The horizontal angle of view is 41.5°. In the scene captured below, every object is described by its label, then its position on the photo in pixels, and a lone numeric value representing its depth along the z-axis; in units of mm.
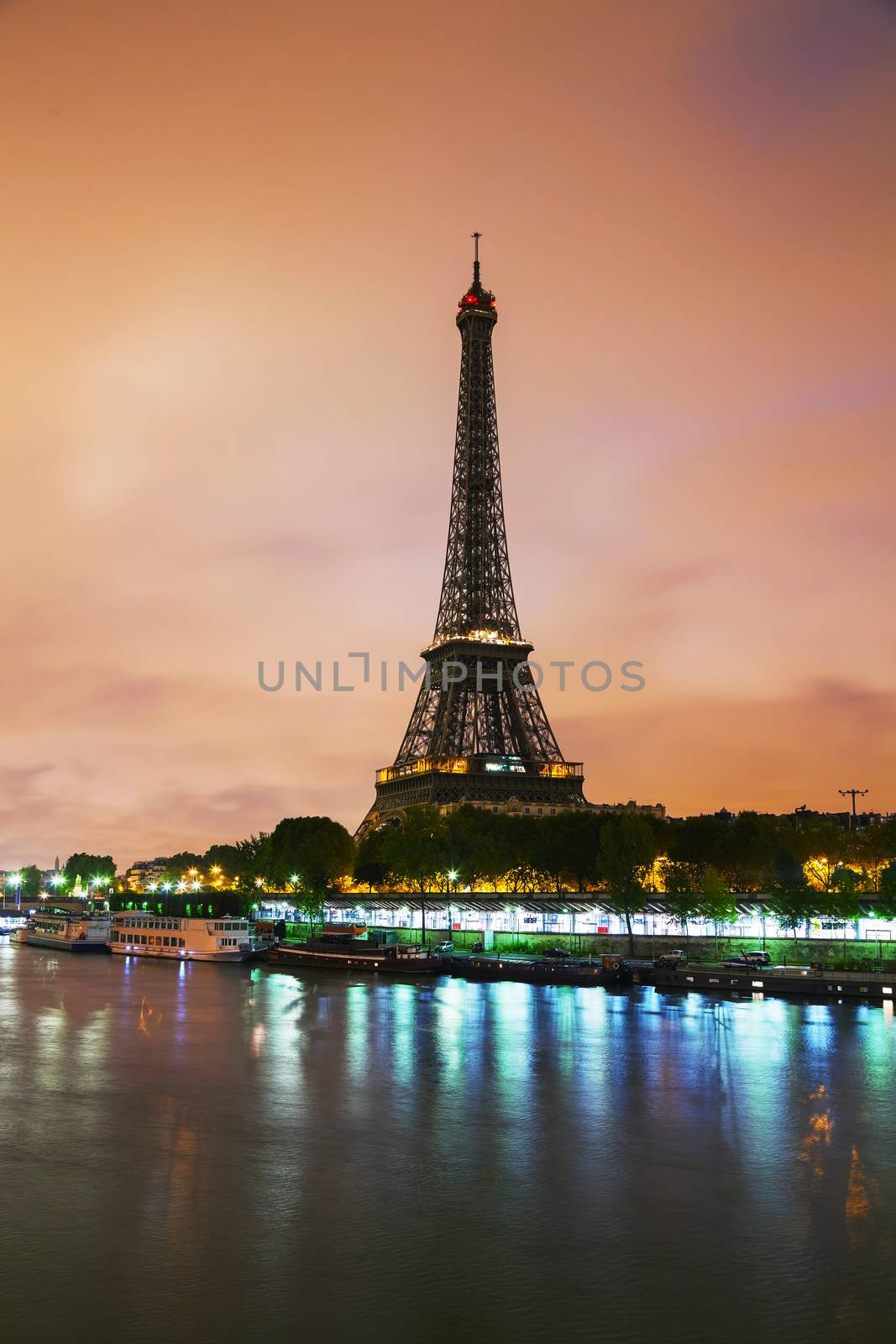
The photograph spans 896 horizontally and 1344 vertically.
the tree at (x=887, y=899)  81375
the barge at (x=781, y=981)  67625
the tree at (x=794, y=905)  84812
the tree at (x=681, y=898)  92500
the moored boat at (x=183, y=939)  106125
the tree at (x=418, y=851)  117562
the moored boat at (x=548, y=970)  78875
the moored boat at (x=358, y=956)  88312
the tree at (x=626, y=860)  95625
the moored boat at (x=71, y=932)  125875
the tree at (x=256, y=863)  158000
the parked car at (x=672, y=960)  82306
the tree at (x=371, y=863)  135875
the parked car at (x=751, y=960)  79250
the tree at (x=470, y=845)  117312
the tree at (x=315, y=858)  137000
